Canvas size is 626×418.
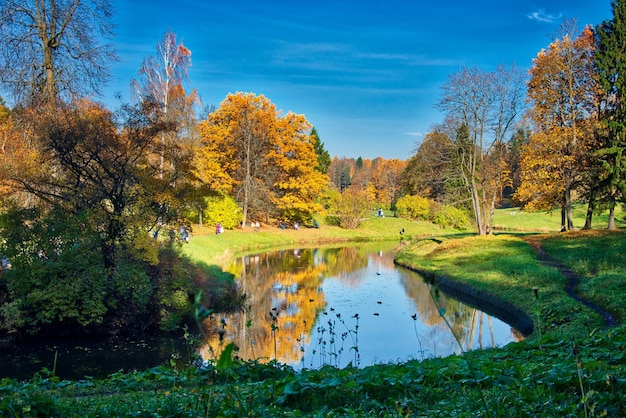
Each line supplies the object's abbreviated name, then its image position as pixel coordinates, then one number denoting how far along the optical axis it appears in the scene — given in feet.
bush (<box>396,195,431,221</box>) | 173.58
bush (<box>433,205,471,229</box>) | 167.63
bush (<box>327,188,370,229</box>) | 149.07
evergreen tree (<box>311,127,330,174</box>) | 221.68
